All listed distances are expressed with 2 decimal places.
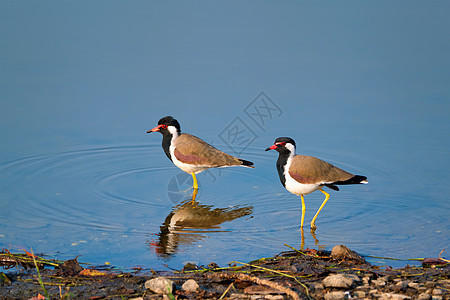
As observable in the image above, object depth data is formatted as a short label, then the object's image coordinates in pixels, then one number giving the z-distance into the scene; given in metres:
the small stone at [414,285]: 11.89
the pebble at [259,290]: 11.72
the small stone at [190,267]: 13.55
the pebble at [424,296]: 11.30
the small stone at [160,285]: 11.67
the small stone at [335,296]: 11.40
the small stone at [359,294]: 11.55
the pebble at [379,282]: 12.08
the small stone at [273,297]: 11.51
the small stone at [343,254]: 13.80
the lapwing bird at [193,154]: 21.20
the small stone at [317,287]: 12.02
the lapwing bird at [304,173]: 17.42
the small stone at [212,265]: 13.62
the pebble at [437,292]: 11.52
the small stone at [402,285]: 11.82
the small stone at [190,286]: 11.93
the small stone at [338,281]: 11.80
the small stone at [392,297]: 11.30
